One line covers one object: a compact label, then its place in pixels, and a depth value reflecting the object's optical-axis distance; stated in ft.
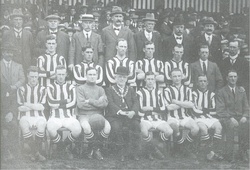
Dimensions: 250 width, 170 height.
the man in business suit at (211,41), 20.25
